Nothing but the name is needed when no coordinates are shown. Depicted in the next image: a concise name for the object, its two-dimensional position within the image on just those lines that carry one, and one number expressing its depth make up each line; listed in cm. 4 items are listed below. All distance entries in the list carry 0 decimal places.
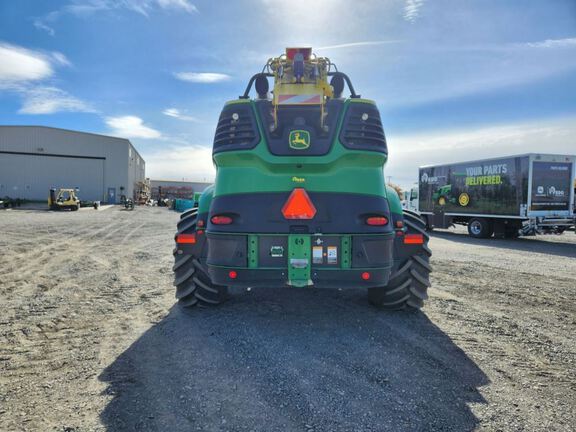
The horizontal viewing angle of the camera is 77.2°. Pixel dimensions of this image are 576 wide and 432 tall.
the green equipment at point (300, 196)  373
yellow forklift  3066
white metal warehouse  4422
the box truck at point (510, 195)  1449
